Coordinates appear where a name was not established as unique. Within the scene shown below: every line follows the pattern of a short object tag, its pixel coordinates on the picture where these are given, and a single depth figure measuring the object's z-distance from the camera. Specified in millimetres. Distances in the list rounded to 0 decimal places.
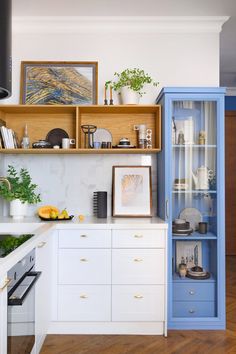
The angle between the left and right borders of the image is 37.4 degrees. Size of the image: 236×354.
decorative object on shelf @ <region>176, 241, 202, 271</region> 3000
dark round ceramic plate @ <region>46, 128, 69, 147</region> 3213
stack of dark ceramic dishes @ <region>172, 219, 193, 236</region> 2912
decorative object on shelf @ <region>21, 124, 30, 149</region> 3094
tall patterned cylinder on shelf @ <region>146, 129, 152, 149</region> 3131
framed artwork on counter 3160
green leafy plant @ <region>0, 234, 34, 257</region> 1775
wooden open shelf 3230
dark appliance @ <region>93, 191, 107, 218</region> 3033
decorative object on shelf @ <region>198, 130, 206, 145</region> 2941
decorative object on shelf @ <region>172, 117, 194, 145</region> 2947
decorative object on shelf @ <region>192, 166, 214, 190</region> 2938
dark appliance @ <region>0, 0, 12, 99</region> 1578
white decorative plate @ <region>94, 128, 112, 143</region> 3234
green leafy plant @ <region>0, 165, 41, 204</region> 2967
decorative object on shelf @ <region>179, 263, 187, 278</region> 2938
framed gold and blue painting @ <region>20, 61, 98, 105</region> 3238
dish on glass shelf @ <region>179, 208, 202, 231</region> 2957
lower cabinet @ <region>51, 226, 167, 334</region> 2664
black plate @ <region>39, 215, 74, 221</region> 2914
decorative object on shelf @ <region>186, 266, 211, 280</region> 2914
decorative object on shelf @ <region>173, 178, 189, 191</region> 2916
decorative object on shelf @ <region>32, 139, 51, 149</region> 3037
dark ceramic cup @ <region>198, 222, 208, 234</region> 2955
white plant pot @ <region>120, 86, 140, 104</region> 3066
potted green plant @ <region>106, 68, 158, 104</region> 3064
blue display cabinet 2838
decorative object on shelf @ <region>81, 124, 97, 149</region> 3093
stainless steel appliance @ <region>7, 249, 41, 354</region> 1562
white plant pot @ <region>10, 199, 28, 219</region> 3006
